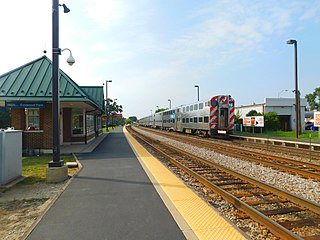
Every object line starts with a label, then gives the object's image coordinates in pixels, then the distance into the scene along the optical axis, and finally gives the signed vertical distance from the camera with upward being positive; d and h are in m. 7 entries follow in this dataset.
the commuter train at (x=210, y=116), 22.56 +0.65
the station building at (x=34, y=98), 13.34 +1.40
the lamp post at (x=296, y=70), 22.05 +4.73
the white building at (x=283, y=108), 40.41 +2.38
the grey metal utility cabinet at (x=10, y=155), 7.25 -0.95
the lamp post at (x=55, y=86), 7.86 +1.19
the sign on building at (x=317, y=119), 17.53 +0.26
